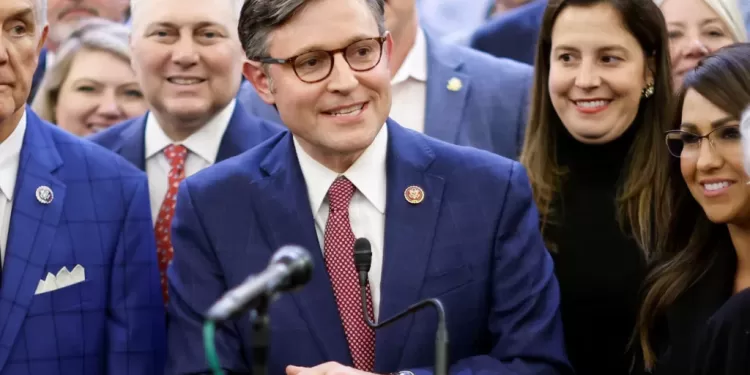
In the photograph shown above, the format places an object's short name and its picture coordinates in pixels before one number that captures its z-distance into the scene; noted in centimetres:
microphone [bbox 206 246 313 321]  483
